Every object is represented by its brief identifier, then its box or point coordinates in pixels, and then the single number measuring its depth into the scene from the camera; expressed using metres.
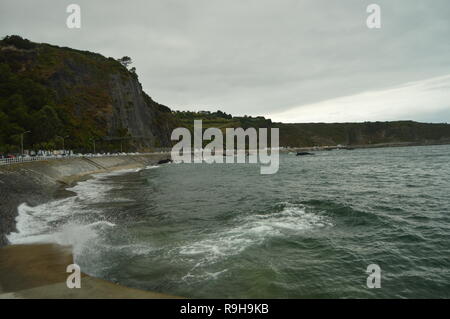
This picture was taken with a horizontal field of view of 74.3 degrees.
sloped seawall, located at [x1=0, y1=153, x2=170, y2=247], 22.04
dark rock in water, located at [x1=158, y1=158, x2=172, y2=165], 116.85
